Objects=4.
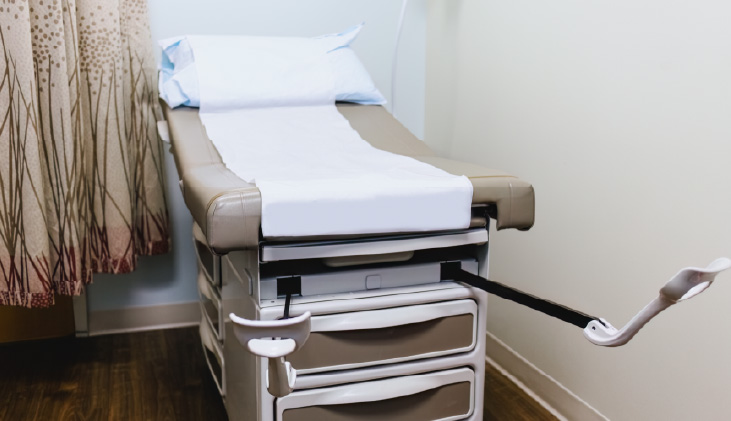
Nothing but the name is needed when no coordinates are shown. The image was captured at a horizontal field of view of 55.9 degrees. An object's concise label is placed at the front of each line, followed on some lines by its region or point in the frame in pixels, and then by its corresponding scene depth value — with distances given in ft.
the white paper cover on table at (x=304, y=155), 3.71
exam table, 3.71
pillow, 5.78
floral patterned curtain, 5.74
